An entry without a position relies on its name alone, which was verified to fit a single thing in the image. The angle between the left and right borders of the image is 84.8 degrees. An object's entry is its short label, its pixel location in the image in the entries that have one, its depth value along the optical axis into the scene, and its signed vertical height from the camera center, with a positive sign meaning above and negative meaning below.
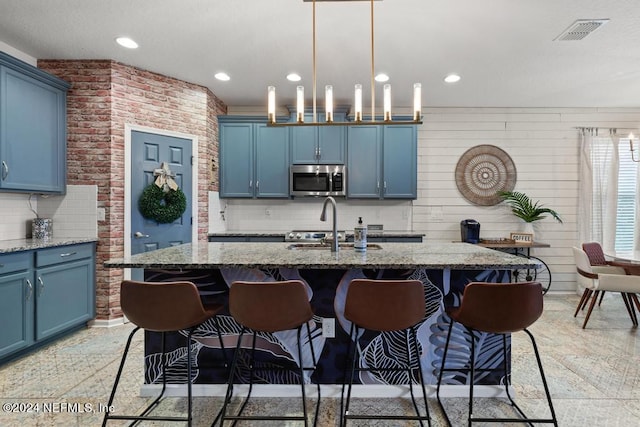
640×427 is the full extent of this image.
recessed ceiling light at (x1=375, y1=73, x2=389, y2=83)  3.87 +1.53
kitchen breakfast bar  2.27 -0.81
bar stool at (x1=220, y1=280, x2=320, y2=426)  1.75 -0.47
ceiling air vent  2.75 +1.52
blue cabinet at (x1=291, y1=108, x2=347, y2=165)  4.65 +0.90
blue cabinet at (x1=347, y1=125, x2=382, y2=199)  4.64 +0.68
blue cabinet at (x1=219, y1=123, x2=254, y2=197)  4.68 +0.71
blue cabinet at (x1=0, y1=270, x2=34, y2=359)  2.62 -0.78
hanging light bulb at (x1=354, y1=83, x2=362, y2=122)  2.34 +0.76
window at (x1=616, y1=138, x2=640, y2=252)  4.93 +0.10
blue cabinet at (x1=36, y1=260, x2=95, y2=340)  2.94 -0.77
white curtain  4.91 +0.37
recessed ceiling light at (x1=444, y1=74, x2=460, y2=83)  3.89 +1.53
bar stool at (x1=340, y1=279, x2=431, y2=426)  1.76 -0.47
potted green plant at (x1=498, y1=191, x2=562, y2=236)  4.71 +0.08
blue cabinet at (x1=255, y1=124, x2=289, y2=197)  4.67 +0.69
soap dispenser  2.41 -0.19
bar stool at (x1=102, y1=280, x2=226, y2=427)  1.77 -0.48
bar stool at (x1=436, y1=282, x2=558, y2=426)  1.75 -0.47
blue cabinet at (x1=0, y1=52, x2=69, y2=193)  2.93 +0.75
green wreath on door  3.77 +0.14
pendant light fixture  2.35 +0.73
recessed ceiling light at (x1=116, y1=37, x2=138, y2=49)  3.12 +1.54
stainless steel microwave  4.59 +0.43
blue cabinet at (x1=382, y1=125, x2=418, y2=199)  4.64 +0.73
